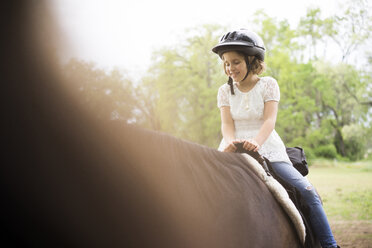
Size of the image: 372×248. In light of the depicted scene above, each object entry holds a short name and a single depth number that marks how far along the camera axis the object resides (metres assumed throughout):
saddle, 5.06
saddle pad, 4.96
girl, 5.11
